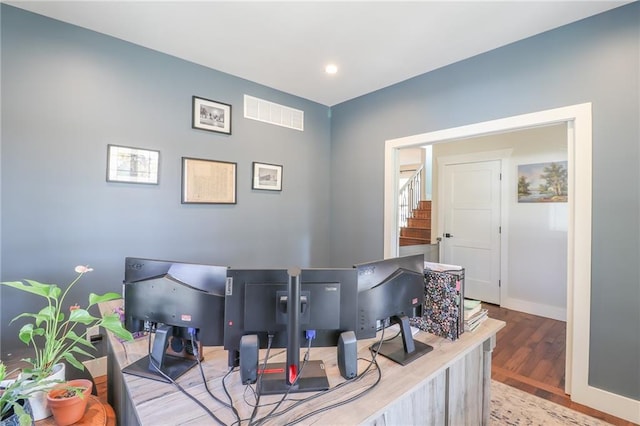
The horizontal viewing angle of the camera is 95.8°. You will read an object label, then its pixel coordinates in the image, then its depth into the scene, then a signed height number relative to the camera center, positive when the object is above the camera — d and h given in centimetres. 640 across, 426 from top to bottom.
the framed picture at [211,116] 274 +94
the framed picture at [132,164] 233 +39
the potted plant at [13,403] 78 -56
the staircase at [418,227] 521 -24
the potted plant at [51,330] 96 -42
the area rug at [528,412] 187 -133
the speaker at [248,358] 107 -54
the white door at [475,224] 405 -13
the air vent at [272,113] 310 +113
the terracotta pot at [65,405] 101 -69
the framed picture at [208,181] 269 +30
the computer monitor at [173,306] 116 -39
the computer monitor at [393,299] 122 -38
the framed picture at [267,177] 316 +40
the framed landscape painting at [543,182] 354 +43
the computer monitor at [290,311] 106 -38
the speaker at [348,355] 112 -55
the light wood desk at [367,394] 94 -65
